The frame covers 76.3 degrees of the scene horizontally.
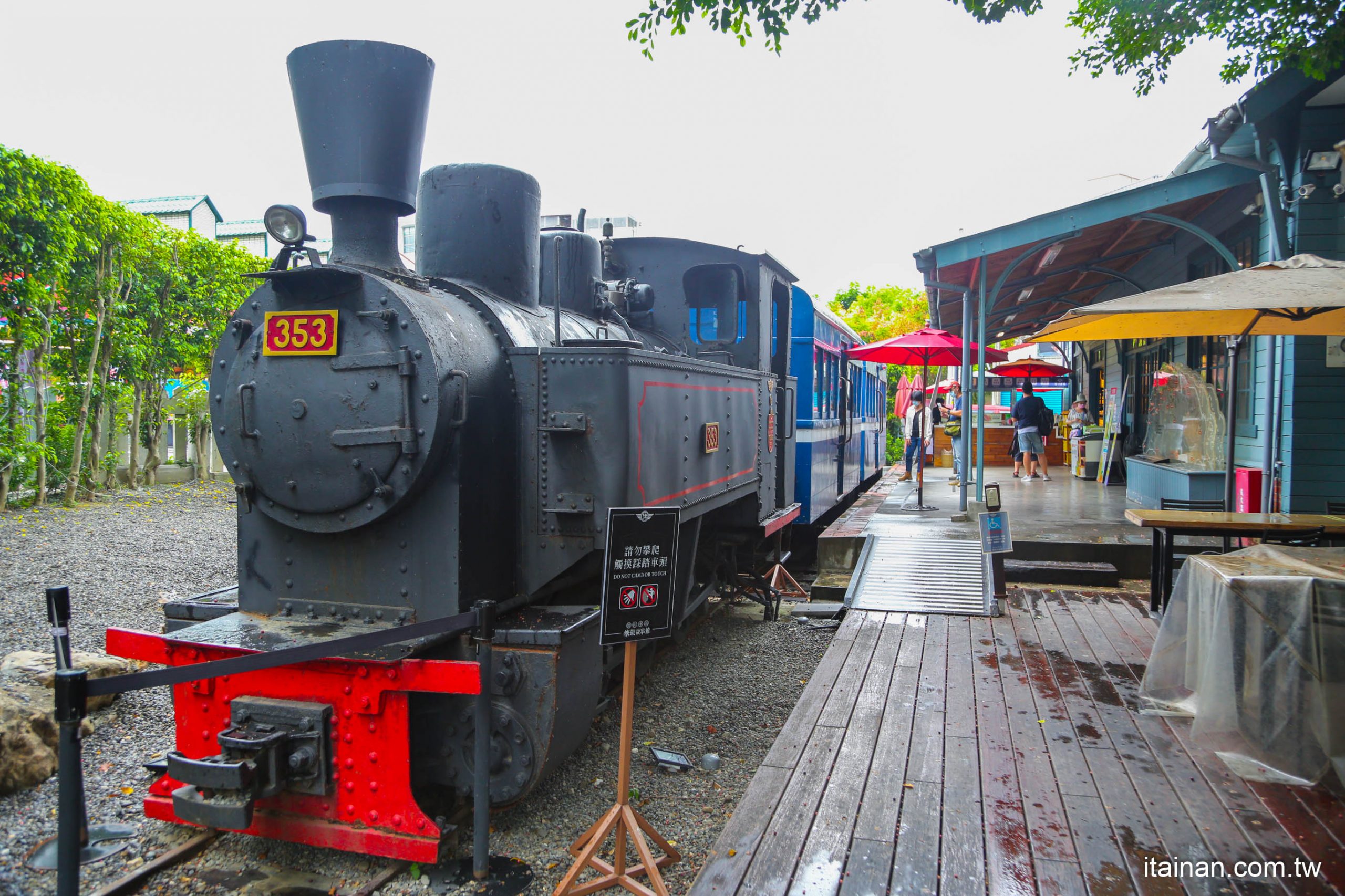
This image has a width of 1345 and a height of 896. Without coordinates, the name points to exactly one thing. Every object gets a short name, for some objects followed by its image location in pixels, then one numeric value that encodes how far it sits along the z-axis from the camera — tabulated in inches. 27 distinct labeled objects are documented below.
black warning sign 108.1
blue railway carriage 319.6
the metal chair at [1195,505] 292.8
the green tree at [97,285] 446.6
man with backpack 514.0
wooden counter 689.6
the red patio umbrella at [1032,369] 716.7
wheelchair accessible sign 220.1
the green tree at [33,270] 358.3
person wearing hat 559.2
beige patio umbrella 158.6
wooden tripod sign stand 101.7
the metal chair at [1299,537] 186.1
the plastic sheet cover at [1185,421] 326.3
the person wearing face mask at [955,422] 483.5
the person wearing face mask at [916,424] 486.6
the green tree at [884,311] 1505.9
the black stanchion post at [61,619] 94.8
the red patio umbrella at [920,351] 382.3
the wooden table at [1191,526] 183.6
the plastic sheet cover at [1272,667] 118.6
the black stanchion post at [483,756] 110.0
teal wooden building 252.7
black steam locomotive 113.3
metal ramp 223.5
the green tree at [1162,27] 217.3
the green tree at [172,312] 524.7
